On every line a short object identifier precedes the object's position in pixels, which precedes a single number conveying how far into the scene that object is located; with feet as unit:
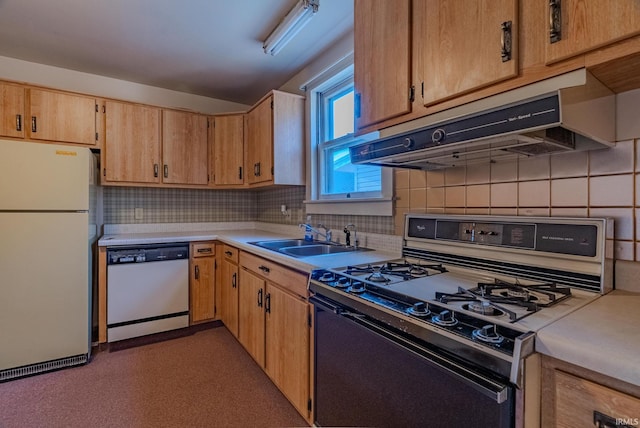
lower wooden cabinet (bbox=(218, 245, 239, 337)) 8.15
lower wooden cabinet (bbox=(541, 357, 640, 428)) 1.92
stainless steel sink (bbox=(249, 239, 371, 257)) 7.29
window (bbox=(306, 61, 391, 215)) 7.22
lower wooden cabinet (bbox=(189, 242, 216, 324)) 9.14
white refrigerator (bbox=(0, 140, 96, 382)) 6.78
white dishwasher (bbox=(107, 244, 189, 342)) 8.21
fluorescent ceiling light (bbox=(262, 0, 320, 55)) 5.74
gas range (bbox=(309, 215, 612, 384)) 2.46
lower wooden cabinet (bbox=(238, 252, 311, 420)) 5.07
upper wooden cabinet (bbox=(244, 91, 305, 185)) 8.69
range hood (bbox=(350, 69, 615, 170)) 2.82
